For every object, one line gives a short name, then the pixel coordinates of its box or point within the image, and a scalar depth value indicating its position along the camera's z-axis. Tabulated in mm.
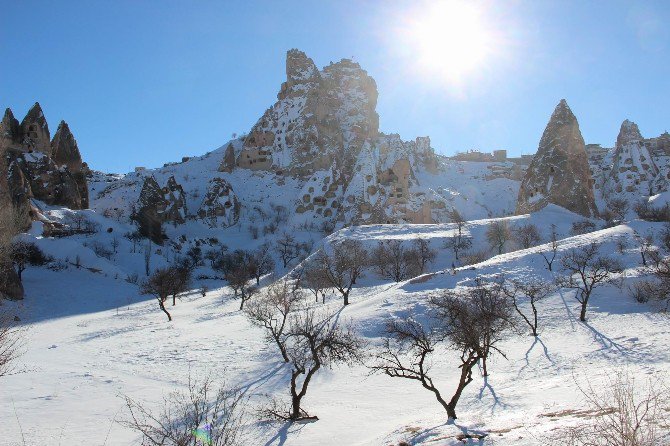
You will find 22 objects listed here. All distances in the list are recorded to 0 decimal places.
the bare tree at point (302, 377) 14922
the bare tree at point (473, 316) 12545
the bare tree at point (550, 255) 35406
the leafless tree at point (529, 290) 27828
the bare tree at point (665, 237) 36156
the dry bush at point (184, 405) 14584
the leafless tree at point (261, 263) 52975
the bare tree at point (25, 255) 39469
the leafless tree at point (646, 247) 33256
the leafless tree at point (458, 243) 50334
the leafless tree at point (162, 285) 37719
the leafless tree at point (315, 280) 39909
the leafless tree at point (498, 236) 51053
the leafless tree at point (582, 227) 51750
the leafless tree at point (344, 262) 39209
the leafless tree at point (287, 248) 62641
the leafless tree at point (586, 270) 28869
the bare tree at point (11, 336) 12969
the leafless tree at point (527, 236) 49891
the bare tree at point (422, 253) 46094
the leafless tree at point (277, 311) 22875
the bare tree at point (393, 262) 45500
